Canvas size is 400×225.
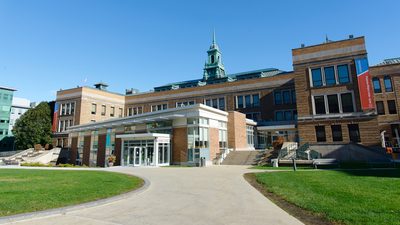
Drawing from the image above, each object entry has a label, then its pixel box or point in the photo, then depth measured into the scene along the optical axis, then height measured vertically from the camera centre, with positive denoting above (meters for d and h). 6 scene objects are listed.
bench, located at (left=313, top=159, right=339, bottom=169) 20.68 -1.01
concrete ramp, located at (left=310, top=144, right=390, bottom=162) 24.64 -0.39
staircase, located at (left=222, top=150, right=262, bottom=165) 27.08 -0.79
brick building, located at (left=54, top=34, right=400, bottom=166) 28.84 +4.67
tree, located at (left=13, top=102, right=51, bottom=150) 45.72 +4.65
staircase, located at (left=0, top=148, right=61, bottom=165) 40.62 -0.30
